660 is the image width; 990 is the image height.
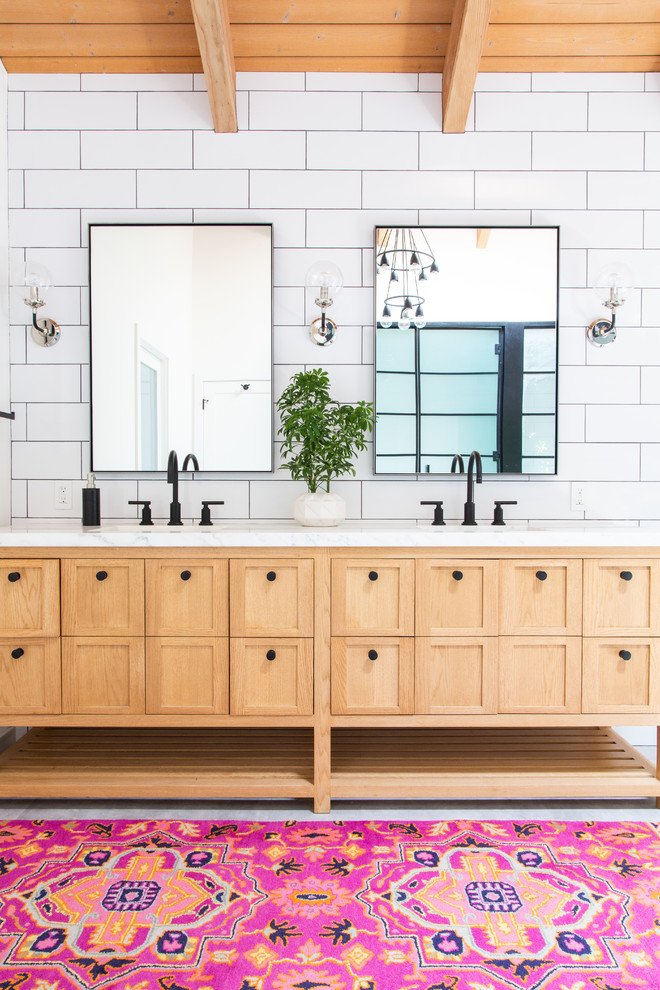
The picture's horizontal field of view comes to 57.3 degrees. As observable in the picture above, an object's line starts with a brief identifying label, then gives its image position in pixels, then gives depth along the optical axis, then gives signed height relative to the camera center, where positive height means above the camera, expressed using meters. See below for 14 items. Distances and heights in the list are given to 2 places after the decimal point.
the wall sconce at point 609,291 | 2.39 +0.75
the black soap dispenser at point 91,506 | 2.32 -0.11
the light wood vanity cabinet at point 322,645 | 1.95 -0.54
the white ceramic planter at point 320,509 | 2.18 -0.11
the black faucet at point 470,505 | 2.35 -0.11
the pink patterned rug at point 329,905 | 1.34 -1.10
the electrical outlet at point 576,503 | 2.53 -0.10
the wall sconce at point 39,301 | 2.38 +0.69
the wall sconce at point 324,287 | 2.37 +0.76
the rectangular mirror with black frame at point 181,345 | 2.45 +0.54
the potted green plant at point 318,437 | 2.18 +0.15
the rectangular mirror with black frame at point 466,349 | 2.48 +0.53
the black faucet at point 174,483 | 2.25 -0.02
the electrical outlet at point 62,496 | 2.50 -0.08
